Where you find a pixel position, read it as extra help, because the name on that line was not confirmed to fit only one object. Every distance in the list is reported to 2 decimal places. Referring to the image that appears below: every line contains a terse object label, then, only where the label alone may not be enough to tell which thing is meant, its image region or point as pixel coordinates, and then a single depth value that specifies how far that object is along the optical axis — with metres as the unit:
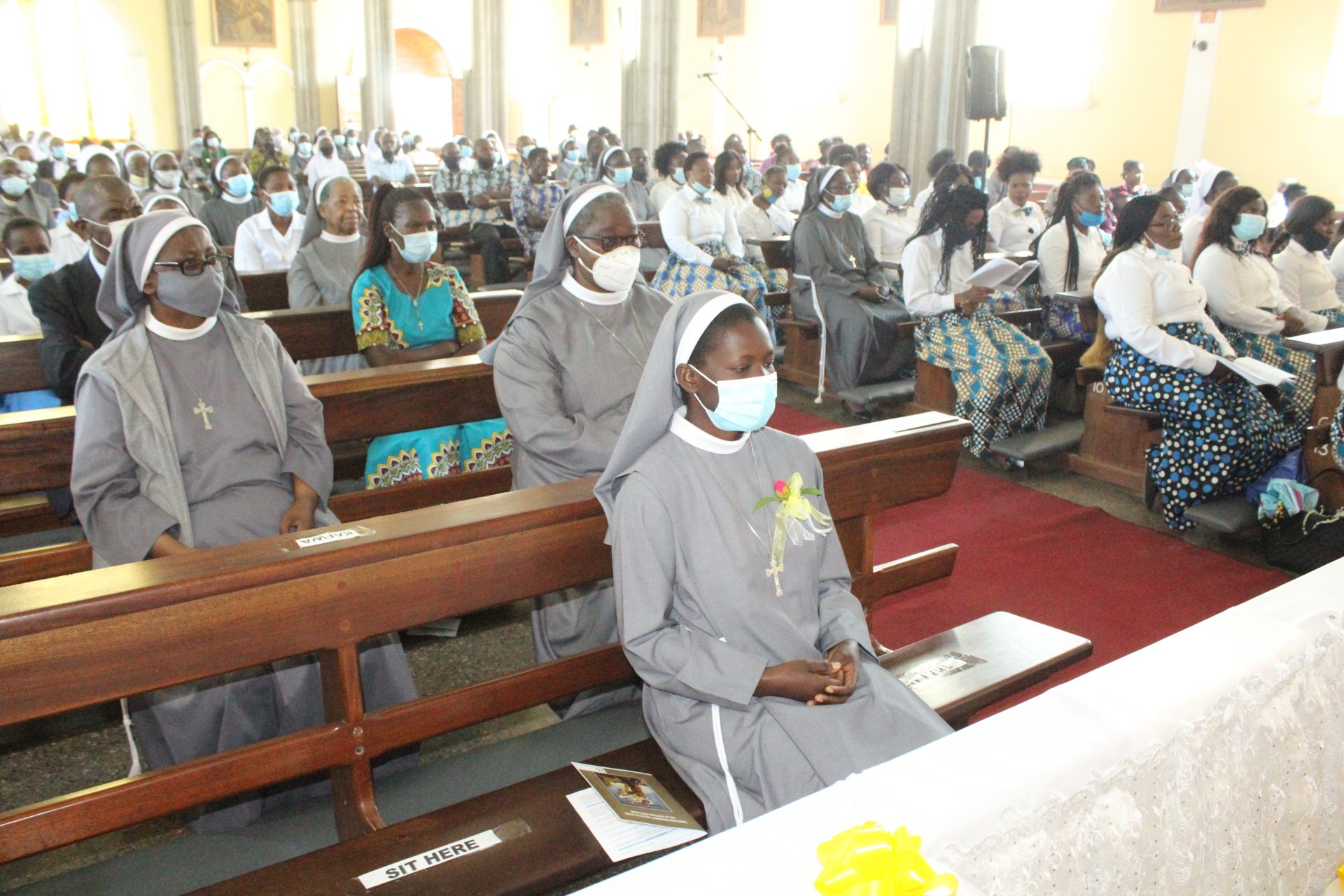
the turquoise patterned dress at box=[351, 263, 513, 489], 3.50
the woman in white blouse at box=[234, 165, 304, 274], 6.14
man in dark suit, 3.56
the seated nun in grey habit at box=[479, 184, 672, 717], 2.83
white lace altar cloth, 1.03
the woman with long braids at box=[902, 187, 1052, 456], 5.18
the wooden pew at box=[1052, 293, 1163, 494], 4.85
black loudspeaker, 7.92
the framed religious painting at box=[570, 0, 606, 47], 25.83
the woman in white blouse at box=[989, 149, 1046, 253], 7.62
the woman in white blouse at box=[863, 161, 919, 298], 7.70
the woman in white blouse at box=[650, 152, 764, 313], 6.95
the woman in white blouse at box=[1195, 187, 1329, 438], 4.80
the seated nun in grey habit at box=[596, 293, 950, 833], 1.88
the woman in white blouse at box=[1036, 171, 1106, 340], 5.82
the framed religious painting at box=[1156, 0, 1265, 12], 12.53
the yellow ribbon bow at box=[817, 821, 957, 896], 0.81
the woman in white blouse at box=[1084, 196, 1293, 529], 4.25
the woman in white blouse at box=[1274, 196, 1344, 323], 5.59
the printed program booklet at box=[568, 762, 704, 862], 1.76
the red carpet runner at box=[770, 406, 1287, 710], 3.59
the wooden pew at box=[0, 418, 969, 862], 1.58
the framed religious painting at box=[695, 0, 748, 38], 21.22
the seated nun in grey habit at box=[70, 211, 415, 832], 2.34
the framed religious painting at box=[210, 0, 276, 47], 23.66
